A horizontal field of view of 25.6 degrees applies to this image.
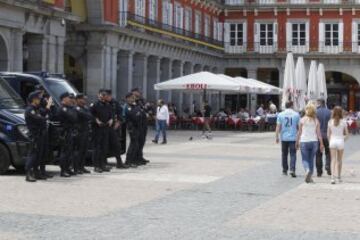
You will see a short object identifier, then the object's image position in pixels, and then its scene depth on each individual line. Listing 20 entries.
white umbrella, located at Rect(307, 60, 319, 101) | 41.69
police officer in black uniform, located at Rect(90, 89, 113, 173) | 18.00
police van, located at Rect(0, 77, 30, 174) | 16.59
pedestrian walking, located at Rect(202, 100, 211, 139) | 33.28
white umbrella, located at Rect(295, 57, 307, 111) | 38.53
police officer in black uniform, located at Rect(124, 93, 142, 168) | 19.45
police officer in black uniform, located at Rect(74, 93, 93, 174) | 17.25
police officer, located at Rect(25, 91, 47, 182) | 15.59
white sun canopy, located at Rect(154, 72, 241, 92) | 37.25
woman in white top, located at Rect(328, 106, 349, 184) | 16.42
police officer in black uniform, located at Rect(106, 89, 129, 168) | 18.47
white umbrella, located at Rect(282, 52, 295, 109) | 37.00
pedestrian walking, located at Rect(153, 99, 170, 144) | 29.41
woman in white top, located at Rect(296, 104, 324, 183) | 16.48
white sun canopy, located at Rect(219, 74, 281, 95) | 39.62
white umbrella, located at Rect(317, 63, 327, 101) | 42.47
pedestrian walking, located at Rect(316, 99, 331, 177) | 17.83
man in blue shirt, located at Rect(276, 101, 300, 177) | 17.73
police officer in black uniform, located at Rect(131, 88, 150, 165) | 19.80
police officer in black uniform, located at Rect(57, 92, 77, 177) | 16.73
